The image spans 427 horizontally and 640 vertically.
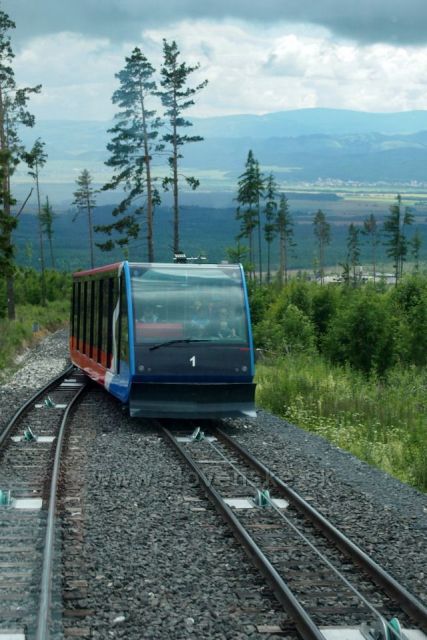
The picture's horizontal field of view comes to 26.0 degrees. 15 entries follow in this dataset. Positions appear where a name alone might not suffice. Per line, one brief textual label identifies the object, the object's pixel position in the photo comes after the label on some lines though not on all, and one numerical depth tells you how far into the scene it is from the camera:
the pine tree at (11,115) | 45.81
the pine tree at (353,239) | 151.88
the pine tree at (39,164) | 64.31
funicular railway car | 14.80
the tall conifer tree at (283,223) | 132.75
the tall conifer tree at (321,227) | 162.36
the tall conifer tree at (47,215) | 123.54
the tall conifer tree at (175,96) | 53.47
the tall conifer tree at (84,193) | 103.03
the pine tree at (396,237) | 123.09
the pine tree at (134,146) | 52.16
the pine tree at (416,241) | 160.75
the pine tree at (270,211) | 109.12
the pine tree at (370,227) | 147.88
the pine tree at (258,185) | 95.86
